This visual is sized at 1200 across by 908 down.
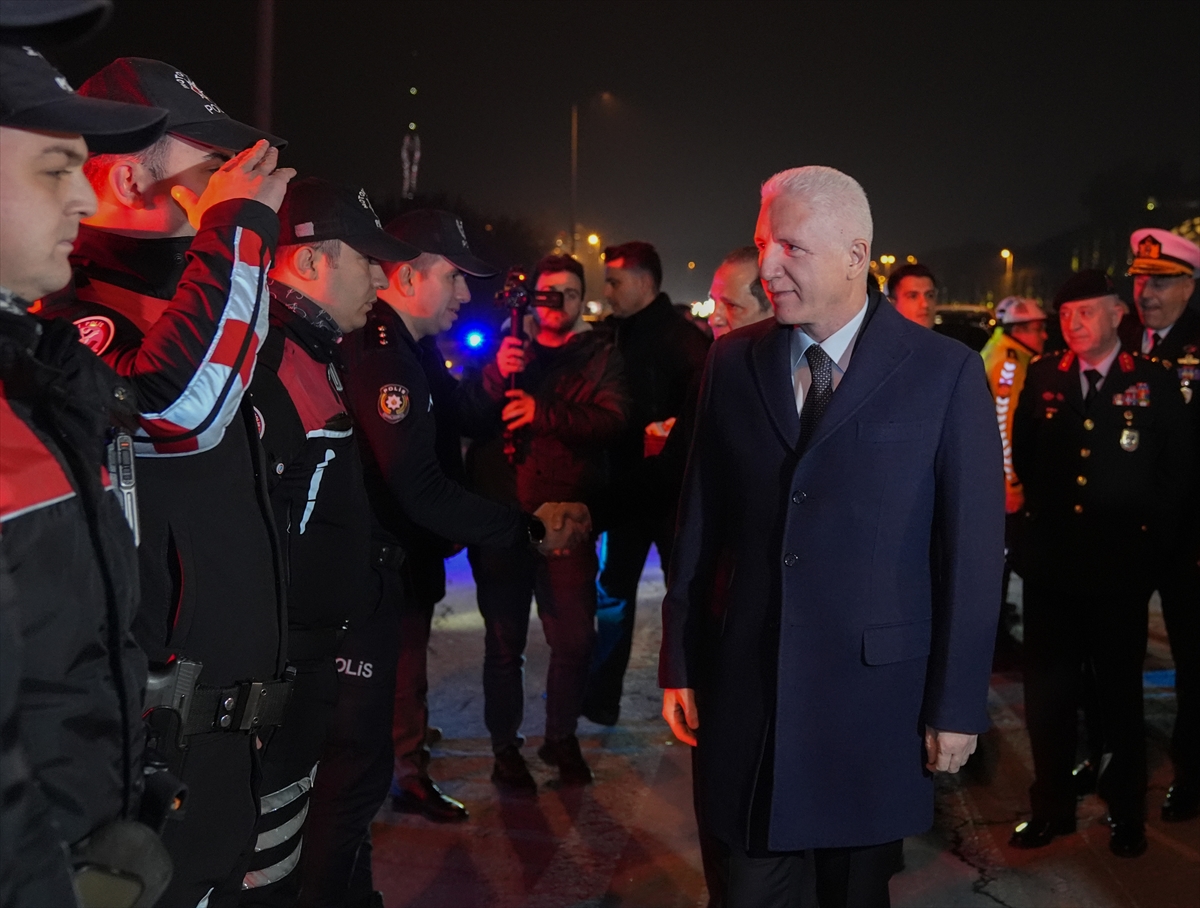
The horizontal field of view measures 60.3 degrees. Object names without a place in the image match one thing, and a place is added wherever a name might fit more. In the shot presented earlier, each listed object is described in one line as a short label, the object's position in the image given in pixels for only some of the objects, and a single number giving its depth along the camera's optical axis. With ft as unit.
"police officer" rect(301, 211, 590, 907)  11.04
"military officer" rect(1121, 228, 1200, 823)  15.17
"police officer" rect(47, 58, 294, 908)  6.59
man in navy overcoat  8.55
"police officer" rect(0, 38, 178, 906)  4.59
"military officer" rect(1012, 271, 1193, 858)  13.99
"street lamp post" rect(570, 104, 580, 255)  91.45
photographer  16.30
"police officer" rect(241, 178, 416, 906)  8.85
